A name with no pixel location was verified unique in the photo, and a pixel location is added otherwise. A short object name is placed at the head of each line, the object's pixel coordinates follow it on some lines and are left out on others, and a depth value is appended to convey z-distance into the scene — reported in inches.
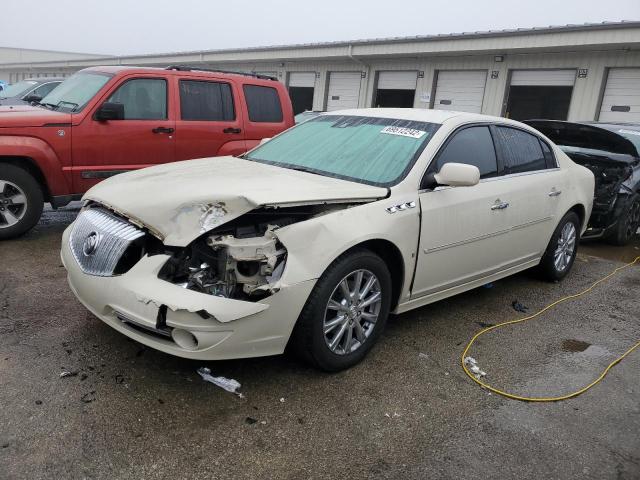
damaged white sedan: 110.6
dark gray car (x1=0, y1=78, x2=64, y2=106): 537.0
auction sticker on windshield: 152.5
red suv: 212.2
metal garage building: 526.3
